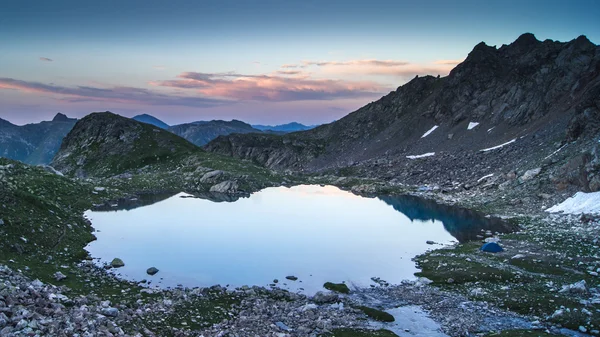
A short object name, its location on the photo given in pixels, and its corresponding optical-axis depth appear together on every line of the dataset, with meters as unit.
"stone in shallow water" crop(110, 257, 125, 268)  39.25
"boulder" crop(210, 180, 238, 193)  101.36
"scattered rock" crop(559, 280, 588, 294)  31.47
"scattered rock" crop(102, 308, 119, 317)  24.06
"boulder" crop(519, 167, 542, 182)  78.88
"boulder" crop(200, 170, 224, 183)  105.25
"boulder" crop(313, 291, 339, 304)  32.34
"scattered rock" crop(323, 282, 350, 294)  35.41
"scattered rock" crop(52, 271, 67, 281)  29.89
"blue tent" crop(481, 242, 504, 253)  46.07
